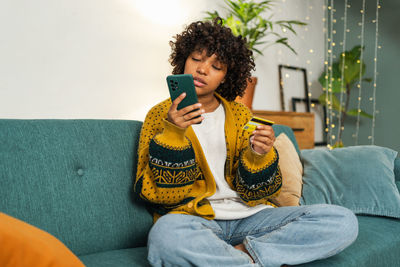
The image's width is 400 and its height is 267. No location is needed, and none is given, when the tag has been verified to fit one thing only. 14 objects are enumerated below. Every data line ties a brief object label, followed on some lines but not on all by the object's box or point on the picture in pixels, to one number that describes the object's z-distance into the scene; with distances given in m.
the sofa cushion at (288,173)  1.56
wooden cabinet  2.91
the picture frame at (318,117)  4.01
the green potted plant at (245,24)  2.69
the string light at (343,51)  4.02
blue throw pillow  1.56
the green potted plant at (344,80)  3.85
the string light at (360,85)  3.93
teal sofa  1.09
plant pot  2.78
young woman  1.04
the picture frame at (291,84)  3.70
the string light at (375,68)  3.84
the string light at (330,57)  4.06
